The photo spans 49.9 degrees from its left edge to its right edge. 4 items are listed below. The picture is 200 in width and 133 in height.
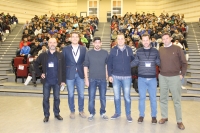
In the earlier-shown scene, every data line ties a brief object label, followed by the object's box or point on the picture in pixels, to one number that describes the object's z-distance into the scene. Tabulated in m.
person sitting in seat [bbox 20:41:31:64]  8.20
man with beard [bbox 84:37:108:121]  3.97
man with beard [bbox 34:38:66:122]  3.98
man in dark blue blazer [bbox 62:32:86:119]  4.09
